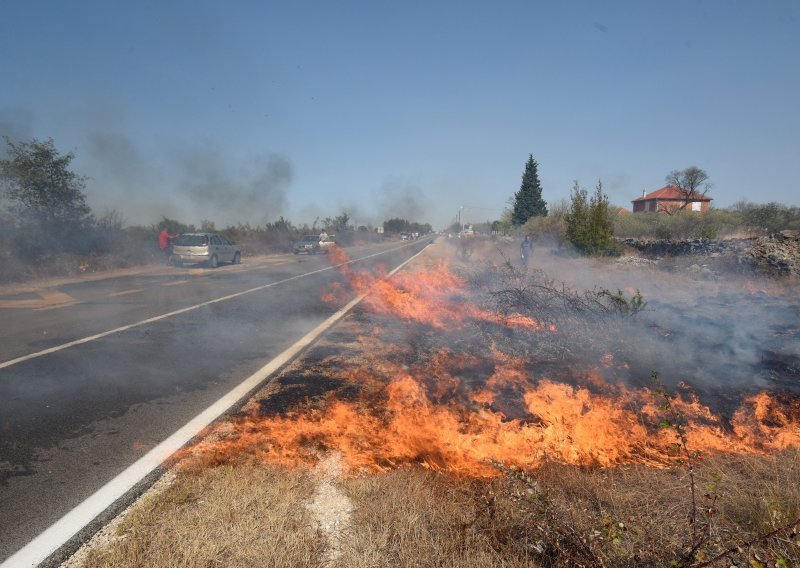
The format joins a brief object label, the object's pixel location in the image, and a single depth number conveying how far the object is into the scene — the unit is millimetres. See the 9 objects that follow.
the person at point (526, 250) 16656
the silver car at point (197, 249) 19953
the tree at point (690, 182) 60188
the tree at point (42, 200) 17312
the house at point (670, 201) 59594
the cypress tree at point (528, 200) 54781
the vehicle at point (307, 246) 32938
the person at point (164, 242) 21297
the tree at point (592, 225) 18141
